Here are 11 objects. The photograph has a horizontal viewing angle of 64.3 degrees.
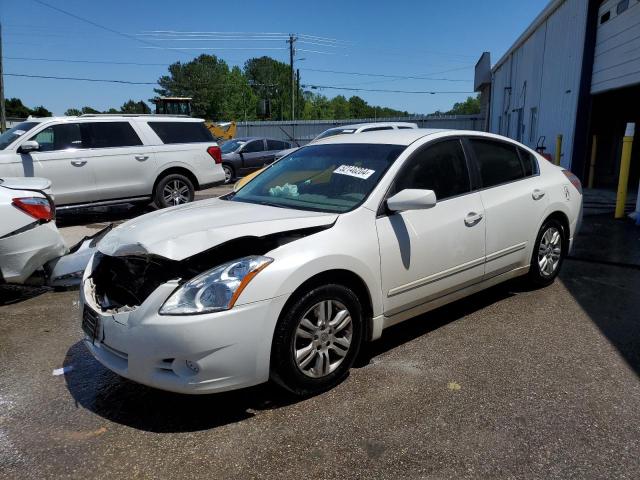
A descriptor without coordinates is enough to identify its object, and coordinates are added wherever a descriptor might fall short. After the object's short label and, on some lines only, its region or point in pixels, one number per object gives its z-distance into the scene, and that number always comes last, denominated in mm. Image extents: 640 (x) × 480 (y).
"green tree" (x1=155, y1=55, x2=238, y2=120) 88312
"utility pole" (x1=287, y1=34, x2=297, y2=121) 55219
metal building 11302
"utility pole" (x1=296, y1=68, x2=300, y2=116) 87862
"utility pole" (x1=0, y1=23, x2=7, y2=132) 28144
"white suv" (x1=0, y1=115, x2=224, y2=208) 8438
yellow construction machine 30984
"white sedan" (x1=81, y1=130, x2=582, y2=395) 2729
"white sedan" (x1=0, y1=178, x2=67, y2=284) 4605
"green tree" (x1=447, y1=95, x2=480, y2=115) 151300
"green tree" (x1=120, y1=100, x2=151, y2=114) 91788
